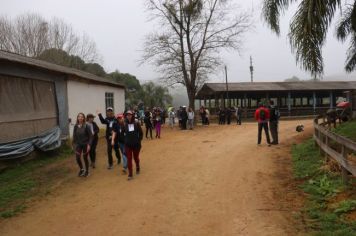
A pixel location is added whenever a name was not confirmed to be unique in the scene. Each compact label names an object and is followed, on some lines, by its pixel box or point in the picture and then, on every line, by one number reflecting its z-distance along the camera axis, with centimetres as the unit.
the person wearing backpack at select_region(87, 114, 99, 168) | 1148
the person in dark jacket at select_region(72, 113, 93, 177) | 1066
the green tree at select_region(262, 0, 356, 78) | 934
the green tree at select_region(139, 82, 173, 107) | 5369
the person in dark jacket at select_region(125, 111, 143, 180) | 1019
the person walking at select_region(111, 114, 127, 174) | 1107
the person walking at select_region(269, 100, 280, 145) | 1548
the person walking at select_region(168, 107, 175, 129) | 2742
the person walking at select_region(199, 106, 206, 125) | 3005
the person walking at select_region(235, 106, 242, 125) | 2989
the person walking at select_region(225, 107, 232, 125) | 3103
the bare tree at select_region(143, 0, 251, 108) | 3084
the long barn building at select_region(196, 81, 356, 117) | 3788
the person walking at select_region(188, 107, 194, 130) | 2619
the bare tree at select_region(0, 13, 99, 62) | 3553
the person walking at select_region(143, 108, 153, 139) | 1998
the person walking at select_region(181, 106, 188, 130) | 2584
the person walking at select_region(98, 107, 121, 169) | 1173
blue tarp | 1217
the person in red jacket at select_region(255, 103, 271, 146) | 1523
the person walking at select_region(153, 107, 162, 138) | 2034
